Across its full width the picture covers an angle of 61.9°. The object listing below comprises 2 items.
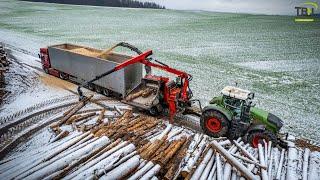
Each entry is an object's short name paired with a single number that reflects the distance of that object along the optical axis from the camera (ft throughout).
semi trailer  58.70
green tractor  39.70
